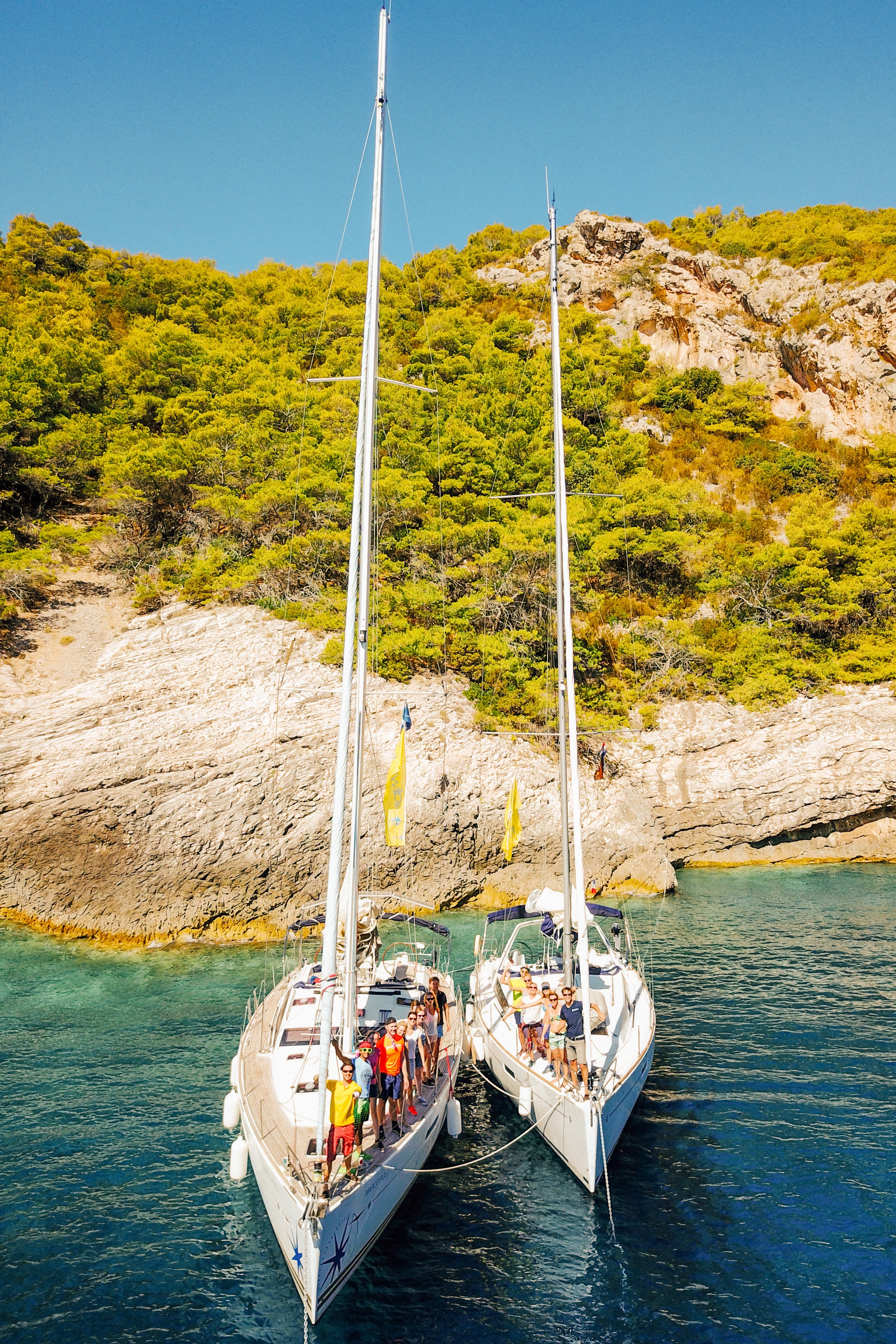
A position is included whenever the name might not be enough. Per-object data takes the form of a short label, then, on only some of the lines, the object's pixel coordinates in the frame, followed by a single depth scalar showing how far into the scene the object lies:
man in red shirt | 9.74
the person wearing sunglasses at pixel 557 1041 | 10.86
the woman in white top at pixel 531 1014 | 11.88
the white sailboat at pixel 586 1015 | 10.20
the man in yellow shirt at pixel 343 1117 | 8.45
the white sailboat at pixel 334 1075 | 7.84
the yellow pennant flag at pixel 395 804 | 12.83
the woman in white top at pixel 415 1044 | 10.91
